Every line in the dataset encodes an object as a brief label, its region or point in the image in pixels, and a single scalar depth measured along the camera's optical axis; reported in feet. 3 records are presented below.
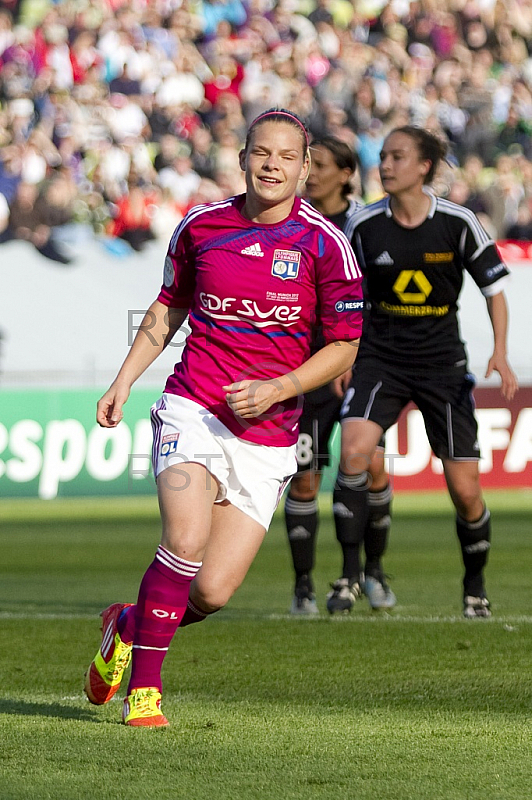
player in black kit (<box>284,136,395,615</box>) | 49.19
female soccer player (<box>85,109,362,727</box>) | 29.81
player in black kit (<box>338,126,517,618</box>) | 46.68
